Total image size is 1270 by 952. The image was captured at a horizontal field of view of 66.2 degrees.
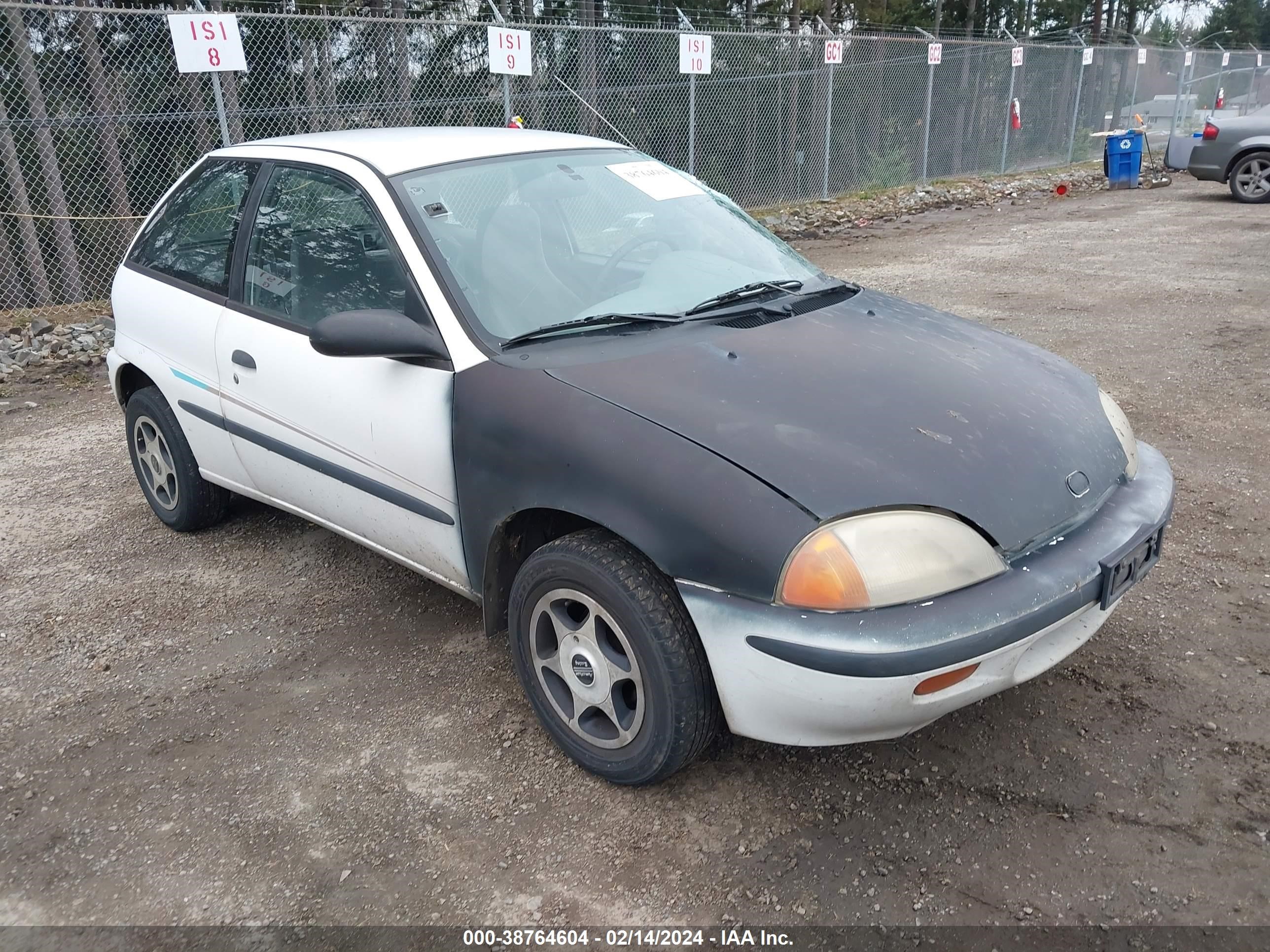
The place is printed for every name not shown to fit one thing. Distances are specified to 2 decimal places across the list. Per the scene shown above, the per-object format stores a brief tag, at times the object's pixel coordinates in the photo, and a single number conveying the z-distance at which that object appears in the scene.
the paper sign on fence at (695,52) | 12.23
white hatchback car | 2.22
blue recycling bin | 17.05
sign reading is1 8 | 7.66
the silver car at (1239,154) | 13.62
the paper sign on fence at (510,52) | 9.91
